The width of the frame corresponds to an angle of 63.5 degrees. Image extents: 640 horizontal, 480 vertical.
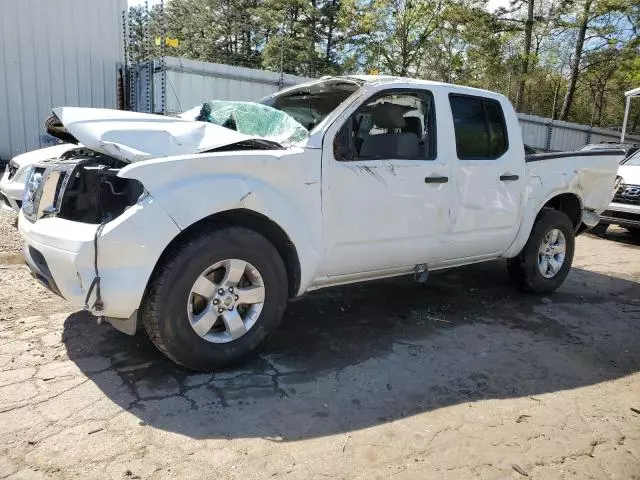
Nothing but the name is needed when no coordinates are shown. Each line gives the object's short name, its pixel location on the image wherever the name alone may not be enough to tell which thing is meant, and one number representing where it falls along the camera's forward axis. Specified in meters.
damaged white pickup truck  2.79
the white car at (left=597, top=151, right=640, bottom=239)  8.45
